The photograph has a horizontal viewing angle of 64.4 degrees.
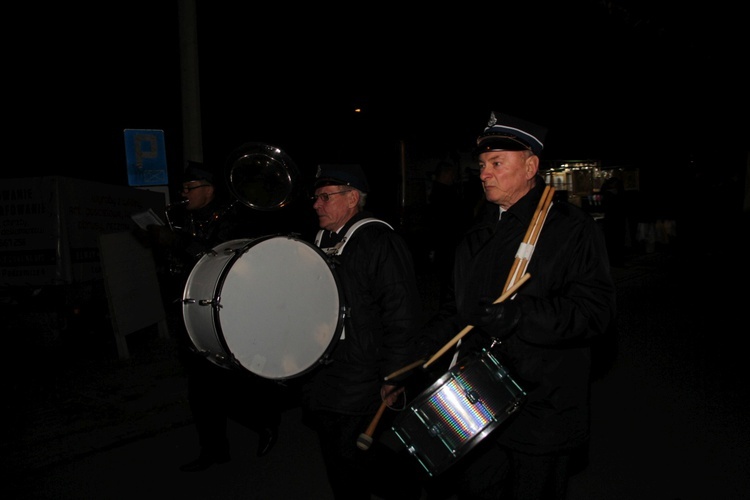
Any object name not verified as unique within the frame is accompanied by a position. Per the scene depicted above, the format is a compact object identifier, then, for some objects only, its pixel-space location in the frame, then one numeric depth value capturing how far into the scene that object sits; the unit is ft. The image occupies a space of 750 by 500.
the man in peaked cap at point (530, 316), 6.95
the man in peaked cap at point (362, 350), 9.03
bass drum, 8.68
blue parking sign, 23.98
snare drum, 6.83
